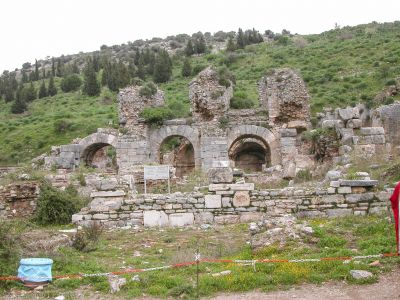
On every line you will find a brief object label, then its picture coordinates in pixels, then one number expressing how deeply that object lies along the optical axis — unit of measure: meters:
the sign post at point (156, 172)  14.58
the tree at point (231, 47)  62.00
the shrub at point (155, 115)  25.50
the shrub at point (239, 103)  29.55
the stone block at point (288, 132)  24.06
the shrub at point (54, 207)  12.79
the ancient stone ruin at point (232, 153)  11.70
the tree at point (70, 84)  57.91
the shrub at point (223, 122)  25.34
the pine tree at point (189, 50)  64.88
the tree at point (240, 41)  64.94
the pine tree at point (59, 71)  71.06
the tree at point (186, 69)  50.97
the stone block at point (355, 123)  19.33
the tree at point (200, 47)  65.94
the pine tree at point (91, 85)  52.94
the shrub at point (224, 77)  26.20
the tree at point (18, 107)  51.22
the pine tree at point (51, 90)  57.31
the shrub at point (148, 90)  26.37
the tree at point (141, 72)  52.62
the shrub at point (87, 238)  9.39
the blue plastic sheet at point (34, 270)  7.24
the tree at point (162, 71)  50.75
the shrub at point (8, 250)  7.60
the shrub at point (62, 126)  37.99
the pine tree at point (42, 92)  56.75
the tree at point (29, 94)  55.38
